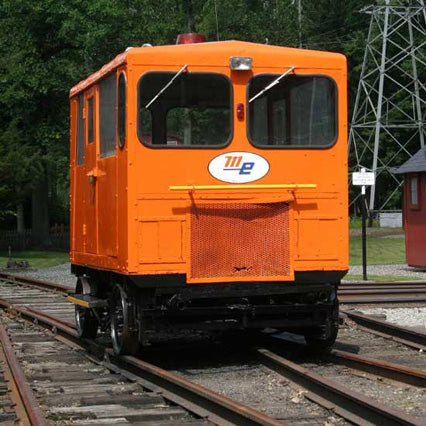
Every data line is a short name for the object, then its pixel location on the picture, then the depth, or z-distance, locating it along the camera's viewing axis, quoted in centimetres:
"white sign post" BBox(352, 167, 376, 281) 2173
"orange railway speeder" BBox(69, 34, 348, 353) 962
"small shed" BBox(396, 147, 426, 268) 2612
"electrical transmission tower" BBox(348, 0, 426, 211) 6184
